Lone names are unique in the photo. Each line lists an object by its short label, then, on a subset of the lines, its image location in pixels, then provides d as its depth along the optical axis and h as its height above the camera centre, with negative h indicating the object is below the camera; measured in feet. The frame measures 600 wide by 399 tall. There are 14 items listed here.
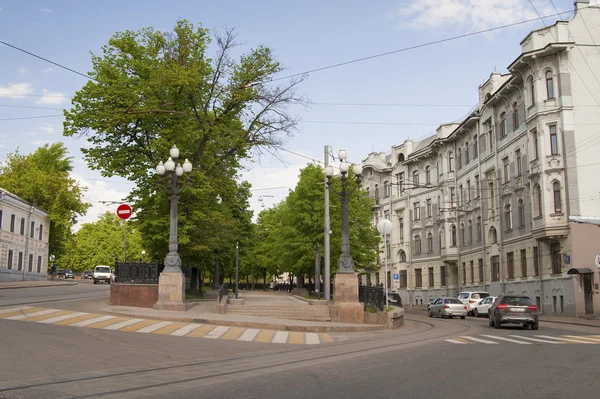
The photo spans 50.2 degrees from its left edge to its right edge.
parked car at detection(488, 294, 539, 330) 82.94 -3.35
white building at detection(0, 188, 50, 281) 187.73 +14.07
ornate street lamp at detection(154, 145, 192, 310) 81.20 +1.44
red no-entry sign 103.77 +11.82
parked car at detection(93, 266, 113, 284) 218.38 +3.42
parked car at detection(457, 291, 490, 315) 135.13 -2.64
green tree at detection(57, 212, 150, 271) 346.95 +21.07
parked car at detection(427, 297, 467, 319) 122.83 -4.29
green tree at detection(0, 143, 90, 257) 221.25 +32.46
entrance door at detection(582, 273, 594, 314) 119.75 -1.11
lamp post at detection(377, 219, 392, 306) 85.22 +7.91
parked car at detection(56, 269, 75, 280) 299.60 +4.69
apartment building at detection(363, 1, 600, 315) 125.90 +25.49
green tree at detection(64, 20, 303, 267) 99.30 +26.81
